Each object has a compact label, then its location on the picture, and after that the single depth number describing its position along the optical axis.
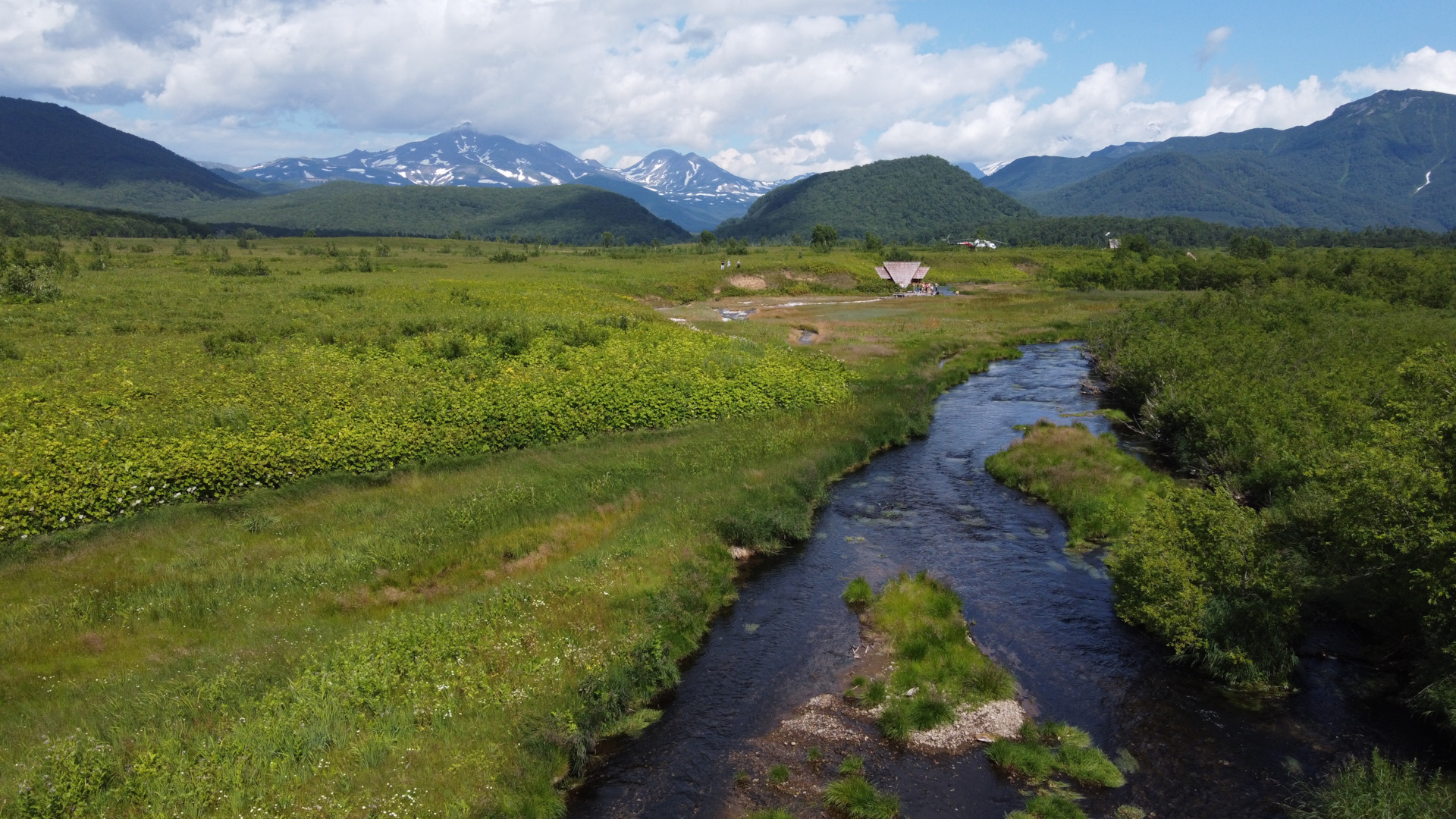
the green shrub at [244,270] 86.29
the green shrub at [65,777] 12.33
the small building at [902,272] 129.38
